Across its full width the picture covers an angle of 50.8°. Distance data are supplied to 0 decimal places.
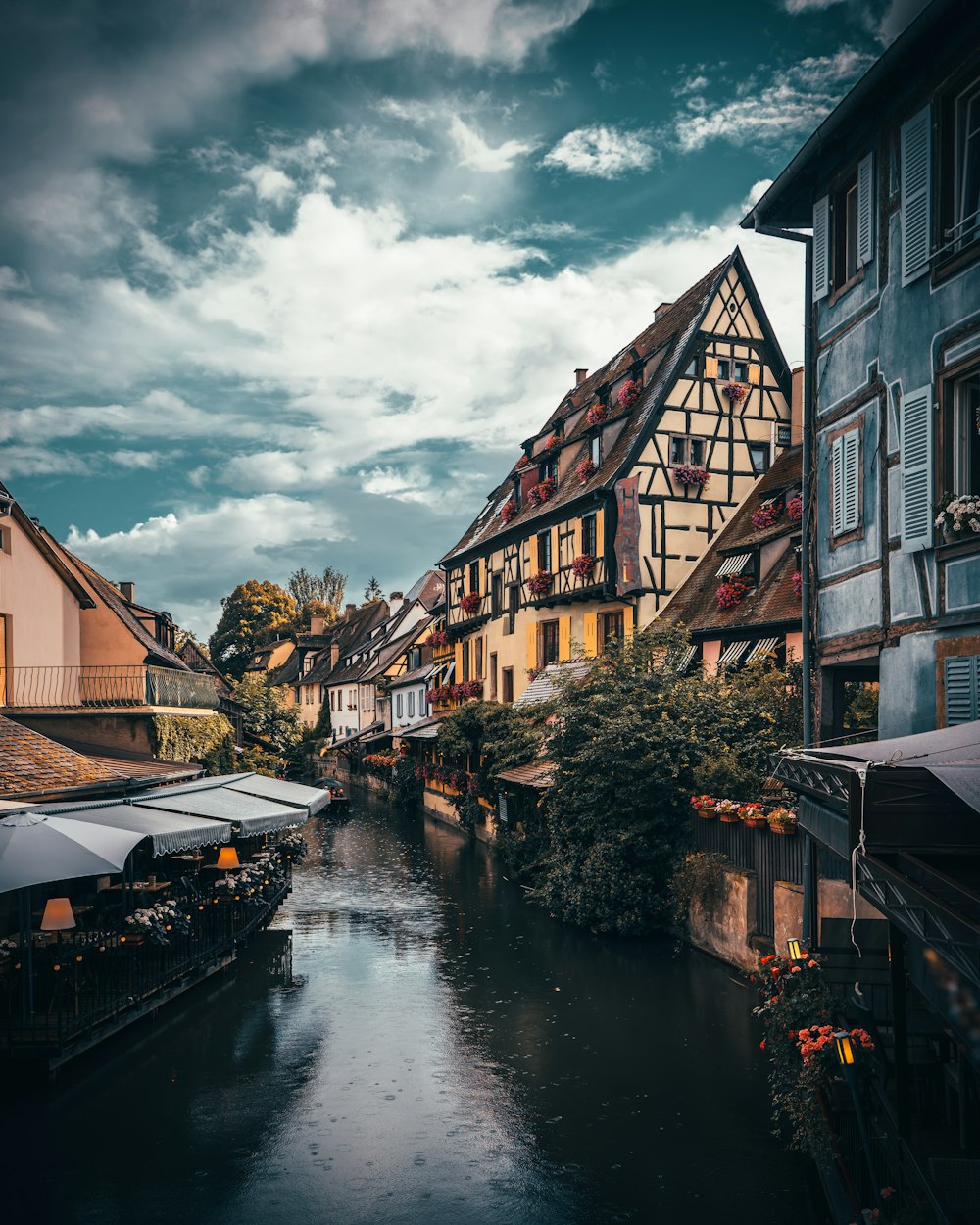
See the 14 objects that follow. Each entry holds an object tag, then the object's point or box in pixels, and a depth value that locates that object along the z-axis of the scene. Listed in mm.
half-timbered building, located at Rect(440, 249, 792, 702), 27484
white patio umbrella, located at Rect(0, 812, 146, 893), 10969
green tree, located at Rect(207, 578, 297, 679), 87500
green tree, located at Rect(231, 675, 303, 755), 48625
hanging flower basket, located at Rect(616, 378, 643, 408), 29438
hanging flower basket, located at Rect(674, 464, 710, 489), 27750
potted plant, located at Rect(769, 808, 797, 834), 14078
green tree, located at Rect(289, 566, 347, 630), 99000
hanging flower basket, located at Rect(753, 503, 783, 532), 24000
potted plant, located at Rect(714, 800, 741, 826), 15628
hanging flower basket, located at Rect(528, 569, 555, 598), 31000
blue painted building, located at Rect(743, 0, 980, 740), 10430
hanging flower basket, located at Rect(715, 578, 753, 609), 23109
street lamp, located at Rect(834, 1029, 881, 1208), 6789
